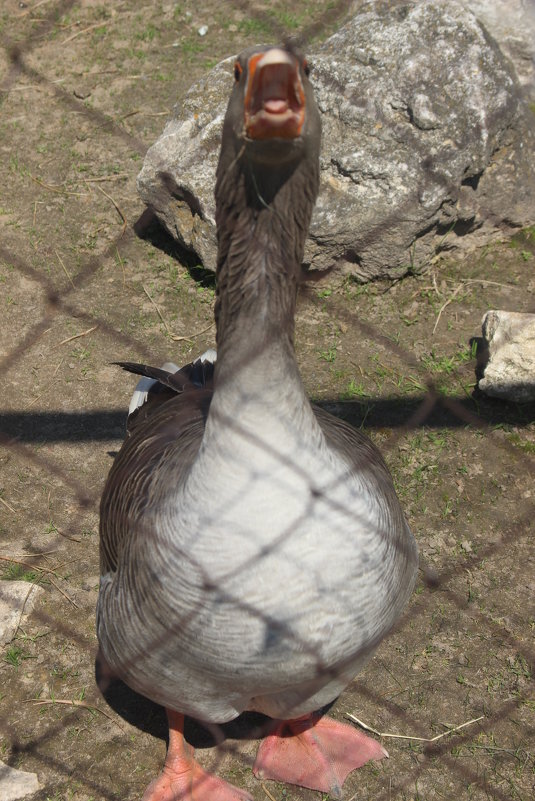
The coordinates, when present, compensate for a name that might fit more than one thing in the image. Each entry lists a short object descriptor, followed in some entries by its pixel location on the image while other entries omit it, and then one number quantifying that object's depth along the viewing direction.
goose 1.92
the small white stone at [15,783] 2.70
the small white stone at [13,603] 3.11
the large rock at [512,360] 3.77
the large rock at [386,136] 4.11
